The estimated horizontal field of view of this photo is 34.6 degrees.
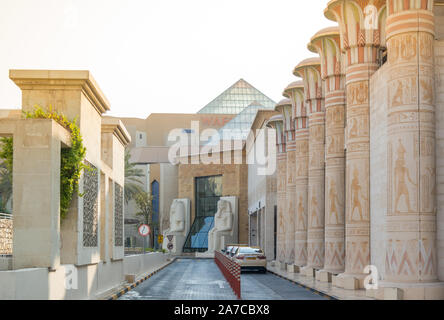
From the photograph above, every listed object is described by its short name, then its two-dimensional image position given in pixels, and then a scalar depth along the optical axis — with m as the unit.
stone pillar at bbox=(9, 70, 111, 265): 16.48
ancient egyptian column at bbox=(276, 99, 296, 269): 41.08
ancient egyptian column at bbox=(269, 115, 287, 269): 43.81
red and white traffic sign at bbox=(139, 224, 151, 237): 37.69
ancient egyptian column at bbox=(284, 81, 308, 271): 37.28
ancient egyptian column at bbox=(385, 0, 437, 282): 18.34
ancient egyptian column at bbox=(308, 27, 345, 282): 27.97
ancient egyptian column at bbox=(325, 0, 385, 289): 24.16
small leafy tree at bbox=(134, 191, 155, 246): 73.09
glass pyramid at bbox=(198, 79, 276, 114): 95.44
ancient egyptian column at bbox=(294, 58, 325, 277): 32.81
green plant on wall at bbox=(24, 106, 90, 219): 16.16
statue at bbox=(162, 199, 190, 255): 77.38
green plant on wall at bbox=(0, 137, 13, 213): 47.66
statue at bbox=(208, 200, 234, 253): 71.00
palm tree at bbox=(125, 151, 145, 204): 68.62
